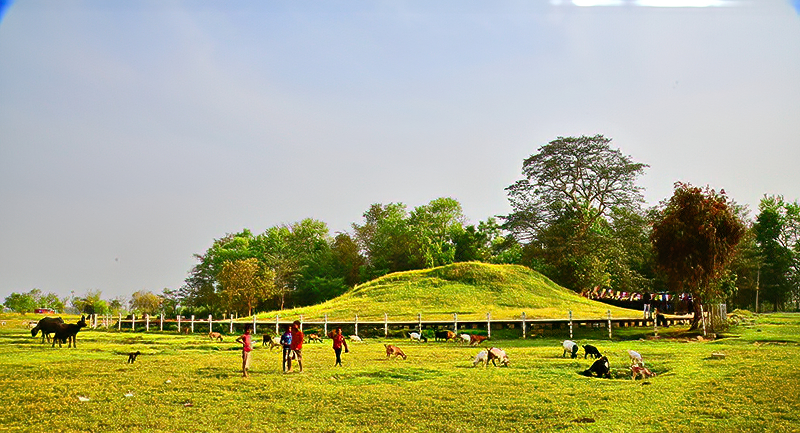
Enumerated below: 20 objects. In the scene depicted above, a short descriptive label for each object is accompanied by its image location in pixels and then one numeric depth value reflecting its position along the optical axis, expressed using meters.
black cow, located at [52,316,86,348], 24.44
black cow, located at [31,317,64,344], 25.61
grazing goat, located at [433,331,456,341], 28.97
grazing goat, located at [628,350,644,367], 17.34
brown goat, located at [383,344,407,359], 20.47
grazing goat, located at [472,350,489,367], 18.50
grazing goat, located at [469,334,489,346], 26.08
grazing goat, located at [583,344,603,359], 20.27
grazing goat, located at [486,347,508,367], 18.56
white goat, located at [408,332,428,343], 29.75
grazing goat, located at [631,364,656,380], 15.60
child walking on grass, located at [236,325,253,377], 16.29
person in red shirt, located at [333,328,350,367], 18.12
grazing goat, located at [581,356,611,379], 16.02
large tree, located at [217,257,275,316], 60.25
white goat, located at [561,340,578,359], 20.62
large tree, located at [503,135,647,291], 57.19
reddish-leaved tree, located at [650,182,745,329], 29.34
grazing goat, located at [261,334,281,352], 26.14
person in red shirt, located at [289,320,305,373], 16.89
